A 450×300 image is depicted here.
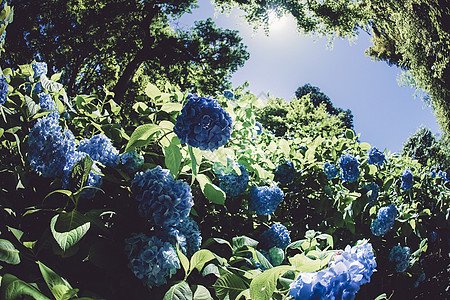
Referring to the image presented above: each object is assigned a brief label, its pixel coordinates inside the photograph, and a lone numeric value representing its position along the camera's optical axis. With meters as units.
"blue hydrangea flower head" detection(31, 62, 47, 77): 1.40
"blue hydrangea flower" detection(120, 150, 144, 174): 1.09
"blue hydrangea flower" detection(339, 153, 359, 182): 2.12
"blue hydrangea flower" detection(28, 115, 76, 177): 0.89
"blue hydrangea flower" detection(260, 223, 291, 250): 1.59
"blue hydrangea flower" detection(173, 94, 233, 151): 0.87
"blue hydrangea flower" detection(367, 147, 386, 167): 2.31
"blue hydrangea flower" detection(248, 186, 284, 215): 1.63
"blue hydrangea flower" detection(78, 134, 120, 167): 1.06
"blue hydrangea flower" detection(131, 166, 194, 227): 0.89
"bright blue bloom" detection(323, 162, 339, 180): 2.18
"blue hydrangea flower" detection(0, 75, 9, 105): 0.87
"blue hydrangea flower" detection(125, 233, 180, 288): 0.81
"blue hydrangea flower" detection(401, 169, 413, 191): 2.68
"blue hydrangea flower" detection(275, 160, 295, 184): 2.15
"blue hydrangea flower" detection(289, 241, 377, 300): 0.66
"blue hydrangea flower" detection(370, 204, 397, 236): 2.14
